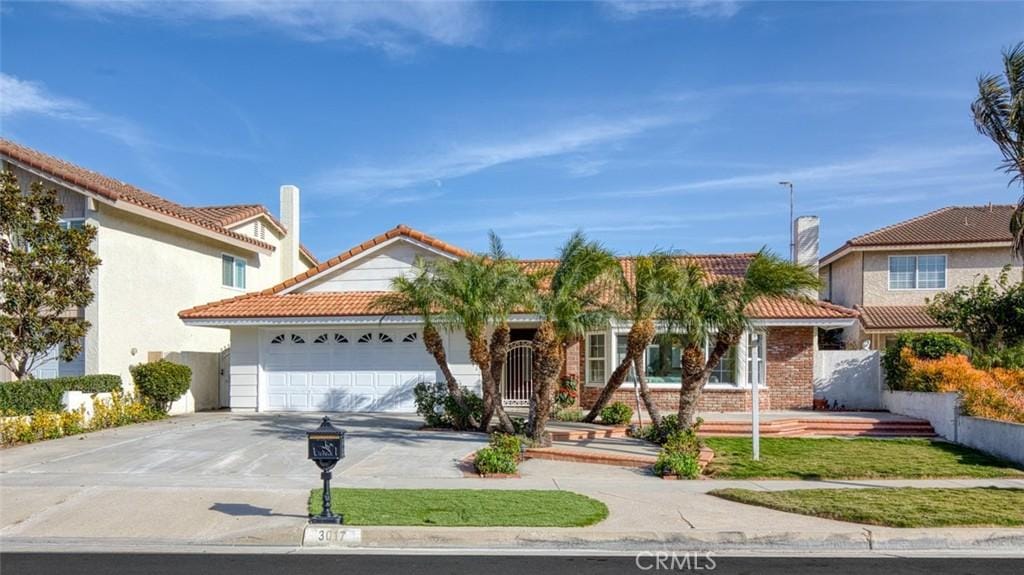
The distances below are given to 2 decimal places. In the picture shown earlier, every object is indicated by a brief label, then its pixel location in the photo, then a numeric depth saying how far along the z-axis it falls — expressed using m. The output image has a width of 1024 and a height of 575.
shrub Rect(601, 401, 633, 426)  17.36
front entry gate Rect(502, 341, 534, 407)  21.31
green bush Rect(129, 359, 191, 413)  19.55
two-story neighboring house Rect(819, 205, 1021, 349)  27.23
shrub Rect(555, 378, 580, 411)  19.48
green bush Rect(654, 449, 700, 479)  11.93
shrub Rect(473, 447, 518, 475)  12.05
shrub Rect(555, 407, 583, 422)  18.27
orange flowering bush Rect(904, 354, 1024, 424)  15.19
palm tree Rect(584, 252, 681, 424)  14.26
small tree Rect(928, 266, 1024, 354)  20.50
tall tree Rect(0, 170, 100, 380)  17.27
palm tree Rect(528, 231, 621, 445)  14.32
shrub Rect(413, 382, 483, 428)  16.83
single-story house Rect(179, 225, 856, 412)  20.05
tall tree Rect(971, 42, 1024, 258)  19.58
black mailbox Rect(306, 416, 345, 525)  8.89
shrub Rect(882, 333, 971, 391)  18.89
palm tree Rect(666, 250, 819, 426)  13.74
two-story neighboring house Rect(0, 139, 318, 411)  19.53
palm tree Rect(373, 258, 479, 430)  15.48
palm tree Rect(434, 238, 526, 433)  14.88
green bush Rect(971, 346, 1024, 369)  17.88
